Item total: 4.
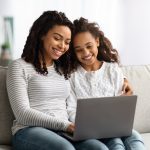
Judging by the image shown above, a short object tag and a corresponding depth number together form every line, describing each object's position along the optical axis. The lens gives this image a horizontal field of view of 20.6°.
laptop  1.90
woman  1.99
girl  2.31
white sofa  2.49
